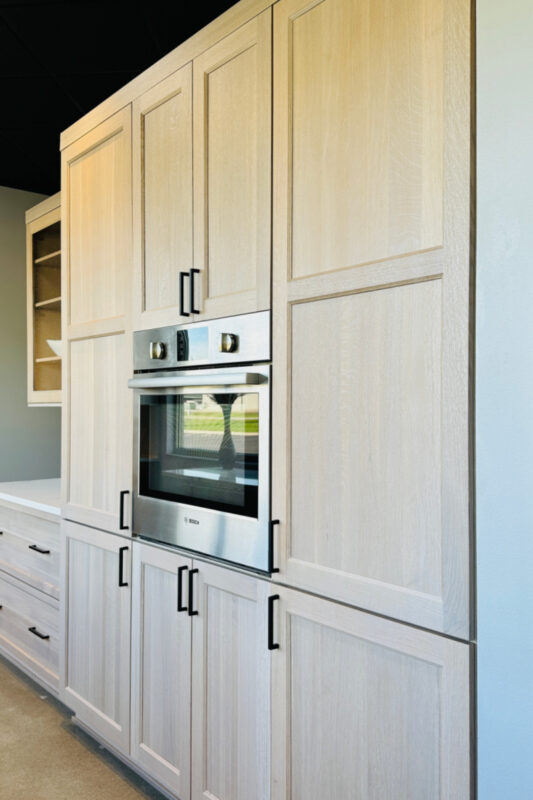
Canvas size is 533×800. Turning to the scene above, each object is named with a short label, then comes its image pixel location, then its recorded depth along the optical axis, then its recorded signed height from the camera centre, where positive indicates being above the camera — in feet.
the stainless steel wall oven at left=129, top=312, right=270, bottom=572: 5.30 -0.26
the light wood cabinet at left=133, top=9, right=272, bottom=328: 5.27 +2.05
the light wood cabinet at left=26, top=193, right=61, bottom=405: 10.79 +1.83
